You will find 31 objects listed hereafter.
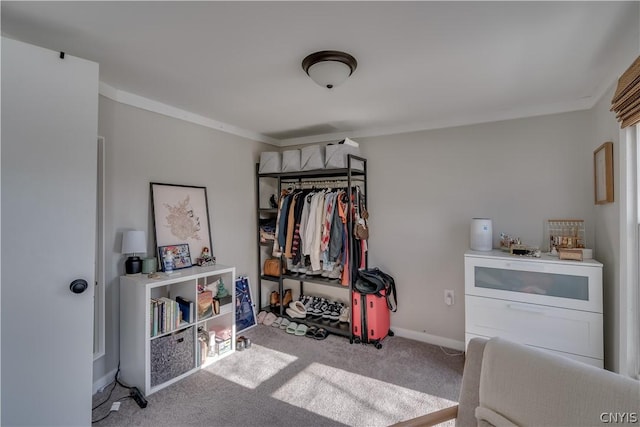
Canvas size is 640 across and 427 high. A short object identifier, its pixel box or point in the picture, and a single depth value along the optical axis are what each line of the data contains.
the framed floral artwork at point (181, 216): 2.53
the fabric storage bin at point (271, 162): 3.40
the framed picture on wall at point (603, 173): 1.91
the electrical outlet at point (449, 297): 2.90
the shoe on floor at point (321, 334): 3.02
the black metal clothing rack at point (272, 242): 3.08
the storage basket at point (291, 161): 3.27
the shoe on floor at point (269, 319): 3.35
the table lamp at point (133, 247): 2.19
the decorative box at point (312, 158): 3.10
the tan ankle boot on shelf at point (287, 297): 3.59
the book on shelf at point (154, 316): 2.15
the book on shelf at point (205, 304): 2.50
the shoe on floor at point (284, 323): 3.28
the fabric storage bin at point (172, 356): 2.14
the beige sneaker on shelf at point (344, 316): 3.19
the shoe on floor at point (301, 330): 3.09
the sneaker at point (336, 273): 3.17
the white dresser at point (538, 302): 2.00
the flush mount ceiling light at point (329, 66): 1.67
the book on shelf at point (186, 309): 2.39
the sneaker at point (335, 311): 3.29
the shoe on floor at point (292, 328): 3.13
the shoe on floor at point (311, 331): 3.05
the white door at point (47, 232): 1.38
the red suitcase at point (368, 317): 2.91
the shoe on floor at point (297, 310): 3.38
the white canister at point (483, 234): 2.53
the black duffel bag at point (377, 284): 2.93
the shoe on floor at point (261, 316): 3.38
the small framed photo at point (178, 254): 2.49
